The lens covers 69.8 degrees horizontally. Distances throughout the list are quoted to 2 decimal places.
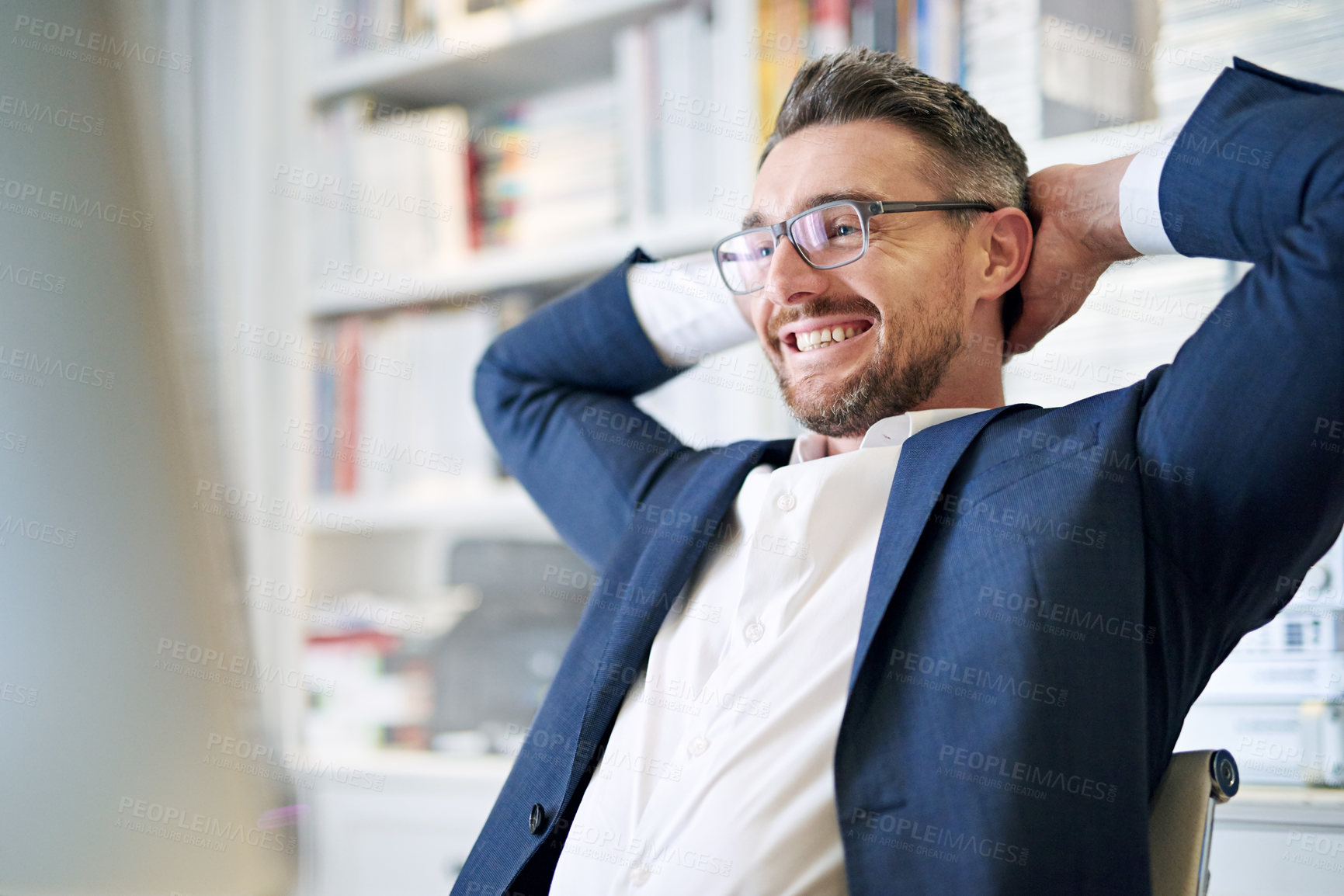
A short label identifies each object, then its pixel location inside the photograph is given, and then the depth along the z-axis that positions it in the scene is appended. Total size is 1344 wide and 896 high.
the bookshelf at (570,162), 1.38
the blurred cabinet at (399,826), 1.71
